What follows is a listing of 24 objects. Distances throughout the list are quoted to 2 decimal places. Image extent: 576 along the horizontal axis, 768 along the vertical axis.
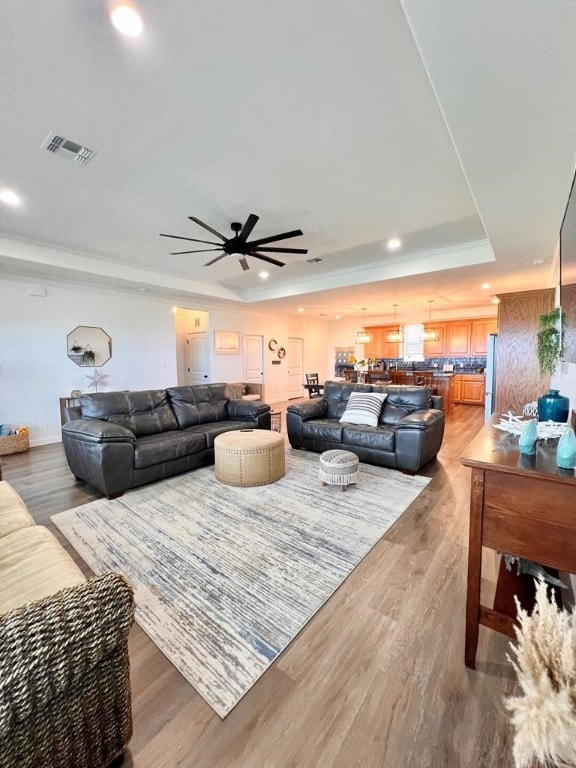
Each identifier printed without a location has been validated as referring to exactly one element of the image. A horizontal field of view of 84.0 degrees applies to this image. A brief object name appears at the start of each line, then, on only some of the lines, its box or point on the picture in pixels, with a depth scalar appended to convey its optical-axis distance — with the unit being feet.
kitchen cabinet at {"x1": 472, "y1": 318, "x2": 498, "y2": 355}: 27.37
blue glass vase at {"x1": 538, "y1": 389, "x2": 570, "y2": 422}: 6.23
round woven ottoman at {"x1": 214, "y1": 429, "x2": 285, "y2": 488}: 10.50
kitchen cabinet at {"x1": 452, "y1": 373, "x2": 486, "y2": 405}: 27.14
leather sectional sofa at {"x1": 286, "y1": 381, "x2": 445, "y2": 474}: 11.60
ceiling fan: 10.62
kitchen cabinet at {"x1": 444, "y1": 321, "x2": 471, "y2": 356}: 28.63
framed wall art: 25.57
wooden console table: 3.66
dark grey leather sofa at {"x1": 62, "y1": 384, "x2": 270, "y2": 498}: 9.93
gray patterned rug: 4.90
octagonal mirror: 18.02
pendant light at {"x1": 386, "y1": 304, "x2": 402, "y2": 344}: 29.25
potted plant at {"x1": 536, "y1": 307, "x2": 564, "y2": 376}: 9.09
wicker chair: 2.39
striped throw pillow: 13.60
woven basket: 14.69
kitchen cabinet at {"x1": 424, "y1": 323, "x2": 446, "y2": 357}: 29.80
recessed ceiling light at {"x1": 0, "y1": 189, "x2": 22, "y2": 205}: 10.07
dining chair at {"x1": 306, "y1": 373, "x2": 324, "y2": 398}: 24.16
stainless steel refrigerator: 16.26
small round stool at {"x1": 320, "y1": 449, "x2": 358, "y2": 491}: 10.04
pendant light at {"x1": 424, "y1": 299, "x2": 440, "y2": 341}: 27.22
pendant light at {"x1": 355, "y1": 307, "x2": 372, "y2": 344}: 28.96
